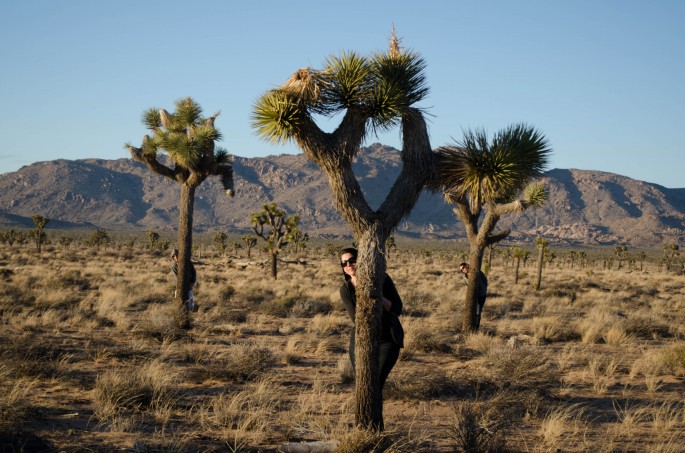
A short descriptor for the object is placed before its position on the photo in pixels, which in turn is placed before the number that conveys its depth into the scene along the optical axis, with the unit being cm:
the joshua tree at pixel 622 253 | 6106
